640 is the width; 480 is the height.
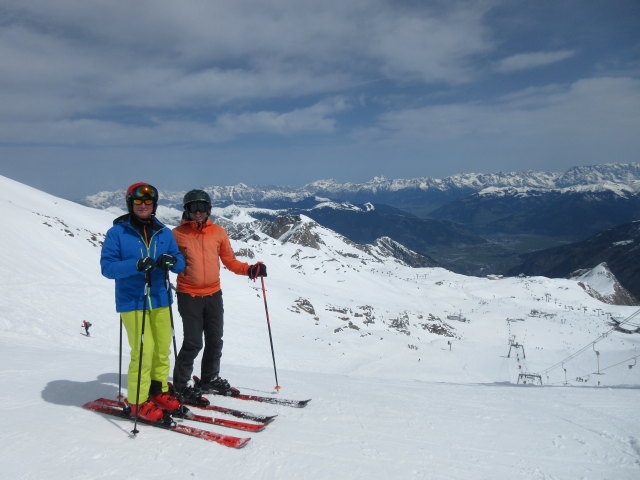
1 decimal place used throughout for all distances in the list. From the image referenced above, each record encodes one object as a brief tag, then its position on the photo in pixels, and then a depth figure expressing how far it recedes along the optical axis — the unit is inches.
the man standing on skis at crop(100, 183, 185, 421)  225.5
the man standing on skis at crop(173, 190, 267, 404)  265.7
